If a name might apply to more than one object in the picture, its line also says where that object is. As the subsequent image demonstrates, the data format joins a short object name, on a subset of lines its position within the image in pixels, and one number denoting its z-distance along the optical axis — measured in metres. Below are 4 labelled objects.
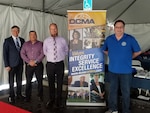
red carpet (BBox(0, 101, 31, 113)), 1.32
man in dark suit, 2.33
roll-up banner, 2.20
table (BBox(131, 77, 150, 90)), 2.19
